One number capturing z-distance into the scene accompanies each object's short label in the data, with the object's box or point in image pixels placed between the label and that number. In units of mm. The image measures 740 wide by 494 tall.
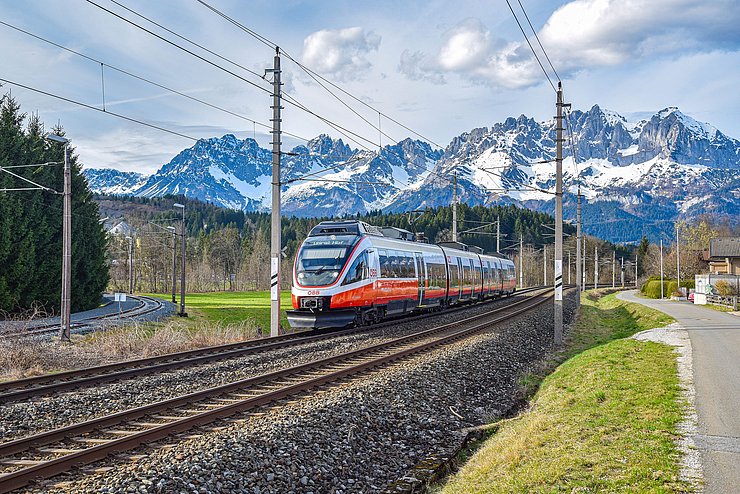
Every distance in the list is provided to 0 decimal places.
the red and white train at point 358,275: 22766
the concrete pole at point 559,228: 24469
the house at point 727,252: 68062
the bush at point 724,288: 47219
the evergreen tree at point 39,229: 36812
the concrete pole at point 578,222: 42316
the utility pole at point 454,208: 43094
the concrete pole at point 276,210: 22641
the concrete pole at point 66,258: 22359
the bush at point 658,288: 66000
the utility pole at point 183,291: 39375
